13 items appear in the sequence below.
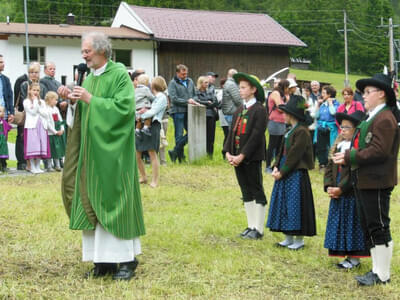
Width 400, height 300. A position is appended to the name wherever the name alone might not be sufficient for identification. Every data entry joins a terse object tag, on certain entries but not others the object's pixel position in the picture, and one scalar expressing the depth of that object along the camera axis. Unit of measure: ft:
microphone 18.19
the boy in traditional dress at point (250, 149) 22.94
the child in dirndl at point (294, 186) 21.31
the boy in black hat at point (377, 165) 16.88
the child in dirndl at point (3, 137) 36.93
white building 111.04
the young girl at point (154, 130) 33.40
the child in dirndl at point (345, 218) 19.12
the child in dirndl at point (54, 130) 38.22
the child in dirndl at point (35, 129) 37.01
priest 17.19
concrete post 42.39
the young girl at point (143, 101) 33.65
